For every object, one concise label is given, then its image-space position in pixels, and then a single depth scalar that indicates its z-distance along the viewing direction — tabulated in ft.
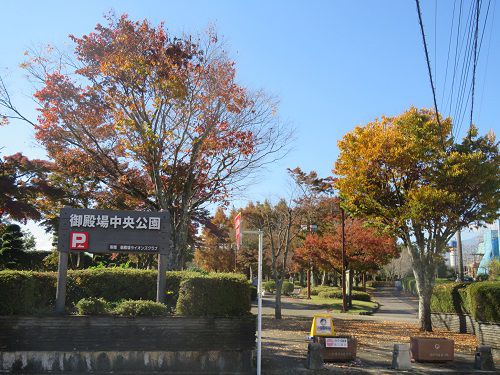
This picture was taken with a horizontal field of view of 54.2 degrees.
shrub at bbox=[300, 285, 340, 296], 137.85
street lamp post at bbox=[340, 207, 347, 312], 94.94
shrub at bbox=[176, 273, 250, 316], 33.12
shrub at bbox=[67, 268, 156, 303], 35.81
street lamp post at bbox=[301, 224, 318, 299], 79.25
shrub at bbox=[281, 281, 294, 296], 150.06
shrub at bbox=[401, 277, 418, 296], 178.70
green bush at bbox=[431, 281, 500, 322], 44.93
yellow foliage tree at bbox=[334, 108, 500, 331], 55.26
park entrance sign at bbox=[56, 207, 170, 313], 34.81
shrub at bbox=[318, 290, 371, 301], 127.24
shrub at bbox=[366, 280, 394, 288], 240.12
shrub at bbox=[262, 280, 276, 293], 156.70
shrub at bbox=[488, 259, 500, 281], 151.33
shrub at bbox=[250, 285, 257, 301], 105.28
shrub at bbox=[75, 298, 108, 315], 32.27
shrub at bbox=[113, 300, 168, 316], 32.58
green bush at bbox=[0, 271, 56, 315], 31.68
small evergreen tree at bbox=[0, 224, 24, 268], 95.04
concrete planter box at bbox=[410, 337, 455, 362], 37.37
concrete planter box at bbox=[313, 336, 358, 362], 35.99
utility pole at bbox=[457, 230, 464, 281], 100.27
